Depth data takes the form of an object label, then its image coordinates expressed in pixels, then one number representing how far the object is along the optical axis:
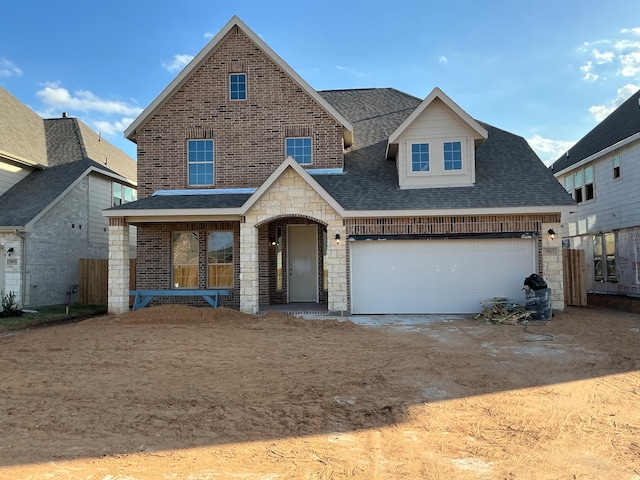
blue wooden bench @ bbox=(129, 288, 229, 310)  12.84
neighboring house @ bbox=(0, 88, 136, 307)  14.20
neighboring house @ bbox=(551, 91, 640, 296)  15.27
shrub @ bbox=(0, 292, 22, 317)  12.95
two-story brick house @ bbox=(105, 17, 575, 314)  12.40
